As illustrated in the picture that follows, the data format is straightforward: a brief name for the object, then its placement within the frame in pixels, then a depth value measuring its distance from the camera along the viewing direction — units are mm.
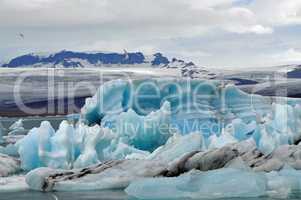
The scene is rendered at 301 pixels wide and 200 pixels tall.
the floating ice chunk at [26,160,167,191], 14562
